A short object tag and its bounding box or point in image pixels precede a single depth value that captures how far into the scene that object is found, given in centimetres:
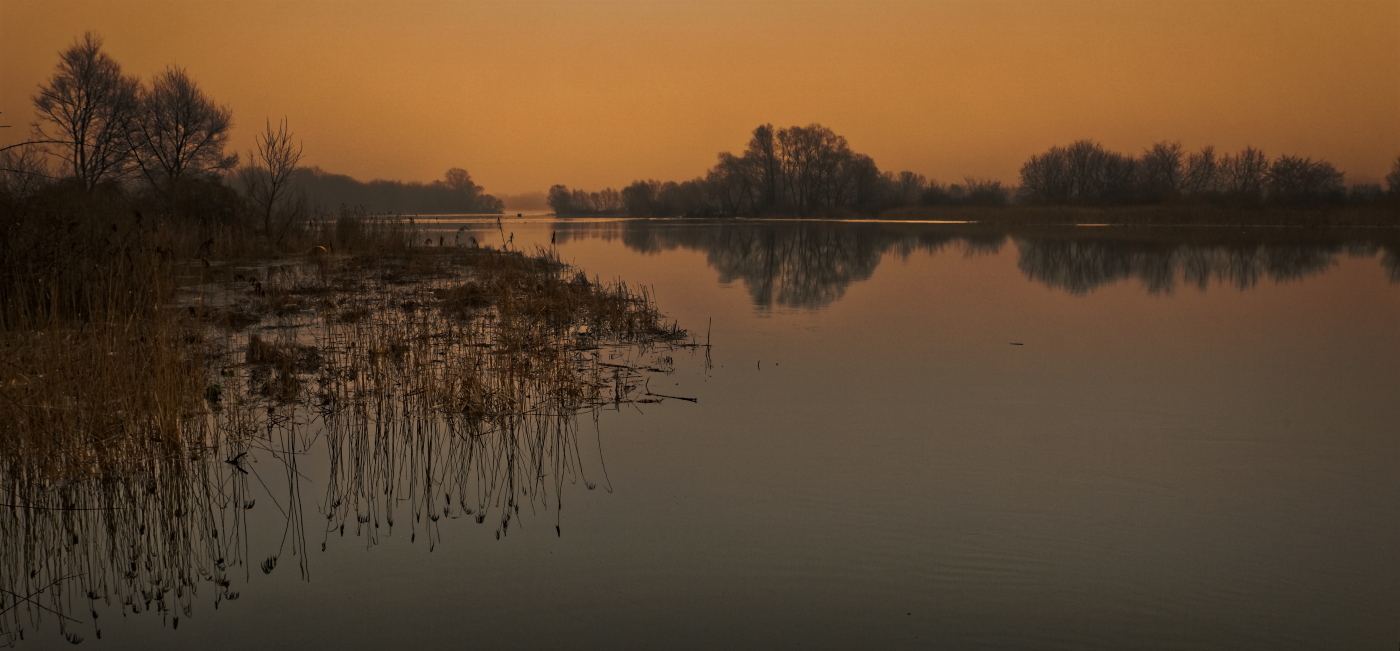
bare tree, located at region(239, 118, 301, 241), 1967
